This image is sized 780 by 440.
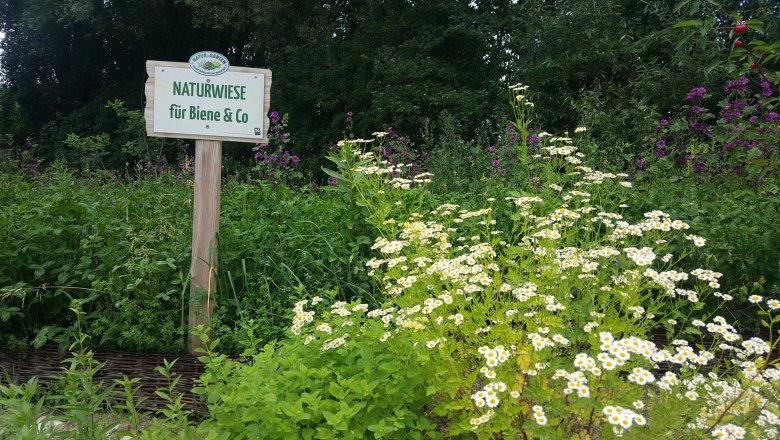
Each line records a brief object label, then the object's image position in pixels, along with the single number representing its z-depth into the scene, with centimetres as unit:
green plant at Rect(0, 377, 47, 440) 180
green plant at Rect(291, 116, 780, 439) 164
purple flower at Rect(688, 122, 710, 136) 628
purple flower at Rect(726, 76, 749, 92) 559
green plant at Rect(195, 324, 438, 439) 177
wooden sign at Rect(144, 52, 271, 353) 301
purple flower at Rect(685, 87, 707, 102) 620
